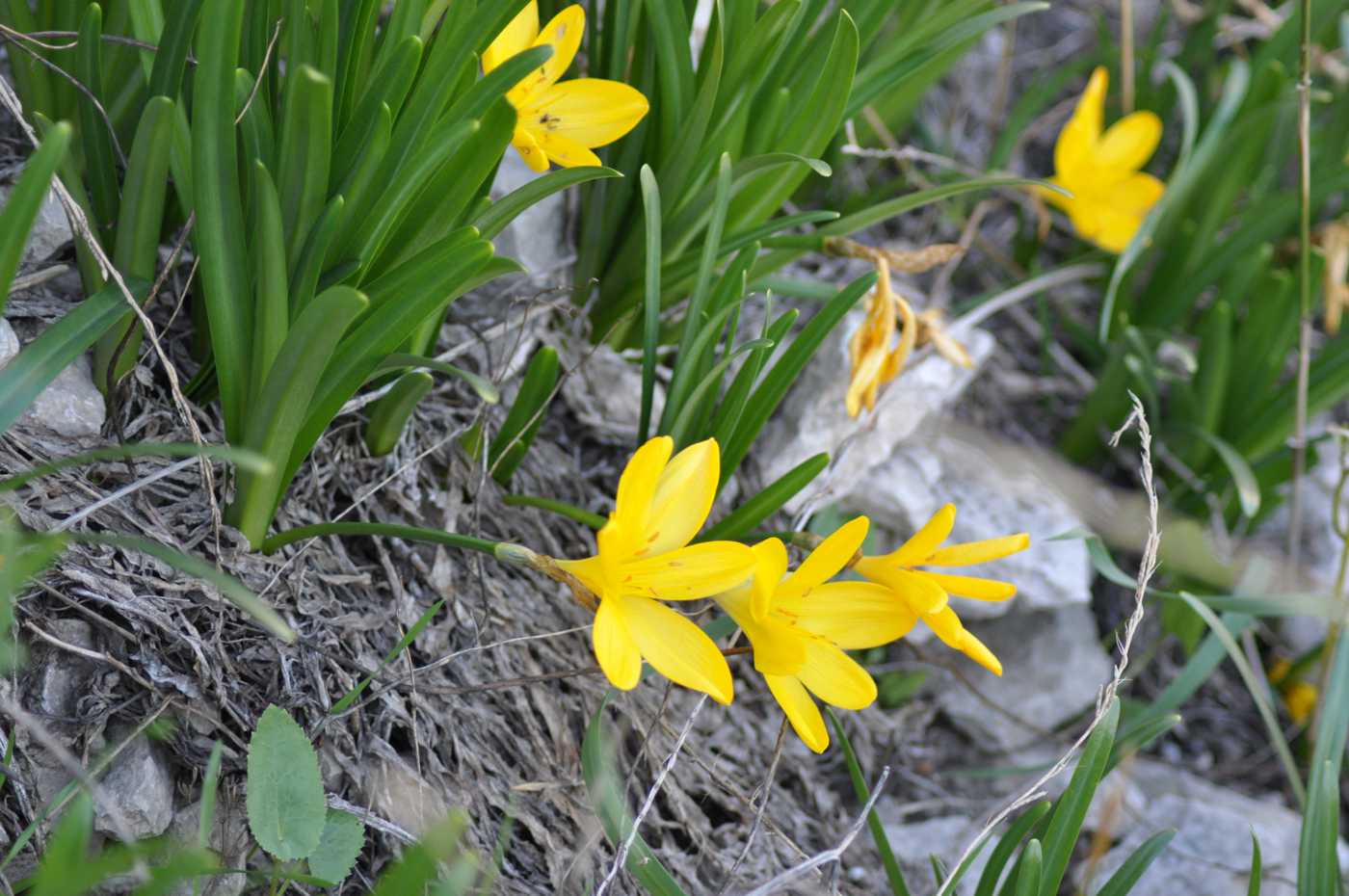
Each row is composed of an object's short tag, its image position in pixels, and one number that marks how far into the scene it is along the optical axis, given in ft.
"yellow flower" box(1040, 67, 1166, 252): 3.51
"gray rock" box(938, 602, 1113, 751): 3.35
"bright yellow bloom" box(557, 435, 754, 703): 2.65
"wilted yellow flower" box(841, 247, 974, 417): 3.05
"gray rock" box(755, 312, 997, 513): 3.22
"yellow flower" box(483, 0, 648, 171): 2.83
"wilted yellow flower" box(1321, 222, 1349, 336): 3.50
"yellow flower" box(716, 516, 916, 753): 2.69
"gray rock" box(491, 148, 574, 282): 3.07
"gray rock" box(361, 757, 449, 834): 2.76
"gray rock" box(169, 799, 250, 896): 2.70
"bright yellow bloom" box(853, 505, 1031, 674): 2.71
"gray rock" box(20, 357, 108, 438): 2.76
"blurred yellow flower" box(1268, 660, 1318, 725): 3.43
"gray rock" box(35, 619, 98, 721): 2.68
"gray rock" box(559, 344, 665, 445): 3.14
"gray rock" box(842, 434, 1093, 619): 3.30
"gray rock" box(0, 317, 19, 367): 2.74
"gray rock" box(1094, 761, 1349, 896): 3.18
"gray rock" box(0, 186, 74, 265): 2.84
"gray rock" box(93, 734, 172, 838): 2.67
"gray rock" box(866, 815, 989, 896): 3.09
